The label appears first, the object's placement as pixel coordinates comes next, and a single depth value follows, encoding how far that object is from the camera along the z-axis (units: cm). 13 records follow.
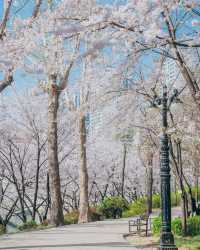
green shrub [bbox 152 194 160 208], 4297
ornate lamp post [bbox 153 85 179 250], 1255
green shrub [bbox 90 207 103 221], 2937
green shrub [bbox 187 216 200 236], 1788
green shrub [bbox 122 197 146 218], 3482
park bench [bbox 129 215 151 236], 1973
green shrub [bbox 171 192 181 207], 4416
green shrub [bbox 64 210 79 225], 2821
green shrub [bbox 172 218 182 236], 1825
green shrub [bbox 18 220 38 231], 2534
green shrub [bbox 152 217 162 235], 1882
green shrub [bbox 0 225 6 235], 2534
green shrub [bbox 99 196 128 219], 3350
